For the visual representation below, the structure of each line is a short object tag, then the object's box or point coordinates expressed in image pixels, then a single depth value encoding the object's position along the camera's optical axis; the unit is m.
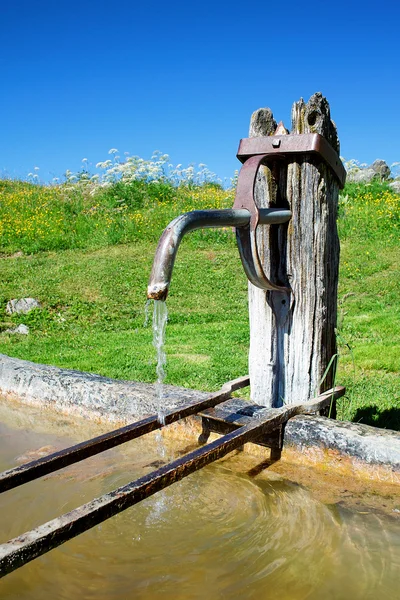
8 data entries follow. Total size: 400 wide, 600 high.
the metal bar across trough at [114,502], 1.63
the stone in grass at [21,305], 7.17
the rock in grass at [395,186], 12.58
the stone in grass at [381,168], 14.11
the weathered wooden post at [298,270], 2.70
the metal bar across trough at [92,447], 2.09
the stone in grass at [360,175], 13.29
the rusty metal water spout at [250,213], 2.09
